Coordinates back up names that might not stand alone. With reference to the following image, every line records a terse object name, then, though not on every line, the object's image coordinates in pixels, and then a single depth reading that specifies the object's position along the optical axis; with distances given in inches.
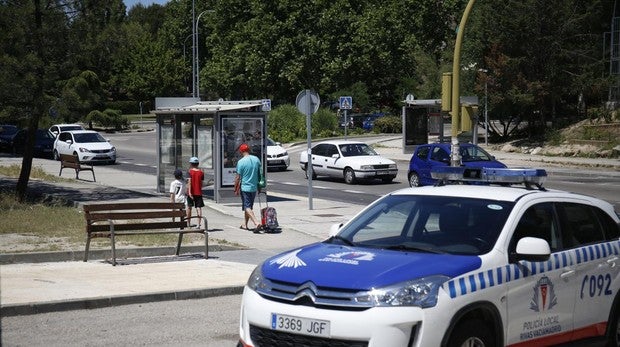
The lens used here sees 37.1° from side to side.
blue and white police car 249.4
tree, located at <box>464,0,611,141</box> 1889.8
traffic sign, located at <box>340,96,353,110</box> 1567.4
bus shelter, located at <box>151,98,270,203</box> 995.9
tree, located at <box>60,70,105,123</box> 946.7
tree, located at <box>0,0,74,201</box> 909.2
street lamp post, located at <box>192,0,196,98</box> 2625.0
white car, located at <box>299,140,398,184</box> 1336.1
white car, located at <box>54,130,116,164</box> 1723.7
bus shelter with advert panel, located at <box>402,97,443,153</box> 1753.2
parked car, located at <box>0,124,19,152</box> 2009.1
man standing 765.3
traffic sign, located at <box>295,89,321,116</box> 908.0
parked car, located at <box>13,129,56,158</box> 1900.8
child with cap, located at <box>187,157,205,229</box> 751.1
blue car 1196.5
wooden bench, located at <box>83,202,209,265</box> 558.3
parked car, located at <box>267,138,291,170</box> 1616.6
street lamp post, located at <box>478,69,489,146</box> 1904.5
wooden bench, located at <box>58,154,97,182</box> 1315.8
